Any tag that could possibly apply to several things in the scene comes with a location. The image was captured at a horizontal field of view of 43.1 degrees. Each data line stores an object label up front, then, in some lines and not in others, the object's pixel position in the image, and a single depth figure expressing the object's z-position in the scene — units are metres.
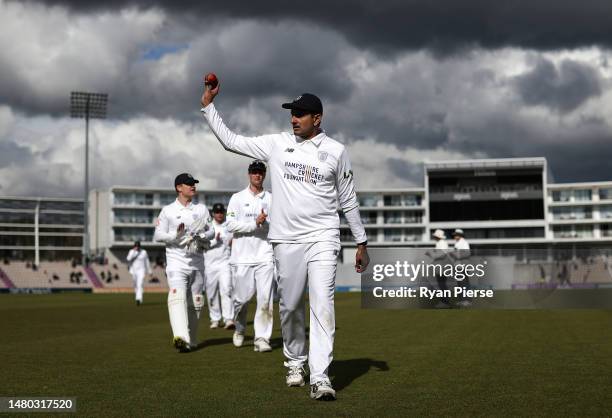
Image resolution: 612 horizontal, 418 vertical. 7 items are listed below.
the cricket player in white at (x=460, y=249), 22.69
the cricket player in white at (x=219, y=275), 16.23
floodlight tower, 85.75
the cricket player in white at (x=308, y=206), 6.99
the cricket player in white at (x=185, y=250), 10.61
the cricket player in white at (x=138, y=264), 31.93
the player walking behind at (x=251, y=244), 11.11
